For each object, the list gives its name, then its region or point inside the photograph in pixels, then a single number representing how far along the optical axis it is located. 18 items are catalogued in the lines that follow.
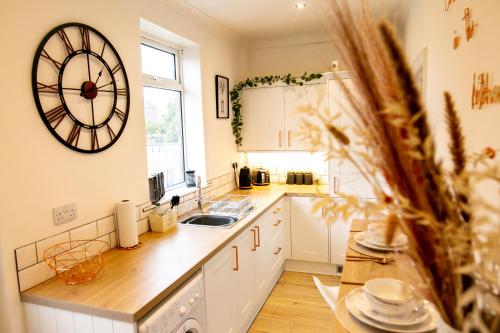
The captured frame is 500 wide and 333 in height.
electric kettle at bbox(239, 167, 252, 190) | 3.97
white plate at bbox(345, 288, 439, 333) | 1.00
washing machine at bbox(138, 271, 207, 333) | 1.46
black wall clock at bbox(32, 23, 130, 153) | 1.71
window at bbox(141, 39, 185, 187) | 2.82
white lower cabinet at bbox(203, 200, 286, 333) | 2.11
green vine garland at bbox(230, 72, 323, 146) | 3.81
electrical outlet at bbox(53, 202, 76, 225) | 1.76
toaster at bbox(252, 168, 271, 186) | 4.19
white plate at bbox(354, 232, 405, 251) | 1.77
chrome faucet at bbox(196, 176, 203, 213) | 2.94
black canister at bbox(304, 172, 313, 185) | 4.11
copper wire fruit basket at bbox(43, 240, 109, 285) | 1.67
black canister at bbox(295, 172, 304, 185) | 4.13
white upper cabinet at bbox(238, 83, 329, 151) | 3.87
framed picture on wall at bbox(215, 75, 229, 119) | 3.57
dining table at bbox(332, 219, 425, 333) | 1.11
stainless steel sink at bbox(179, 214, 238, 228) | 2.75
